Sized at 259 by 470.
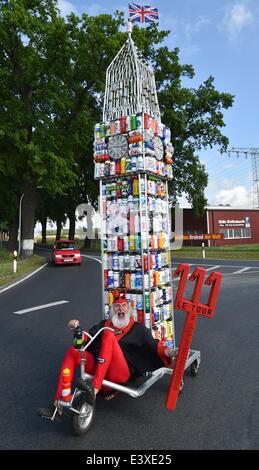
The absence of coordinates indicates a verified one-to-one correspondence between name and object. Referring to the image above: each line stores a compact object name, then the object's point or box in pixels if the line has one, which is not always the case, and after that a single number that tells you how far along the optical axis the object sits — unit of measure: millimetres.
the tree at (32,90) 22344
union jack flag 6895
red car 21719
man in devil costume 3652
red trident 3721
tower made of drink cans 5133
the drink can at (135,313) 5145
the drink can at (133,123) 5176
